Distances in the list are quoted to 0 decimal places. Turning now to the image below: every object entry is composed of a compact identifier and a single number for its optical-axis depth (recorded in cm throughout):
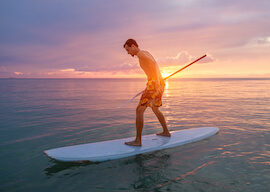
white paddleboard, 438
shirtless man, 502
